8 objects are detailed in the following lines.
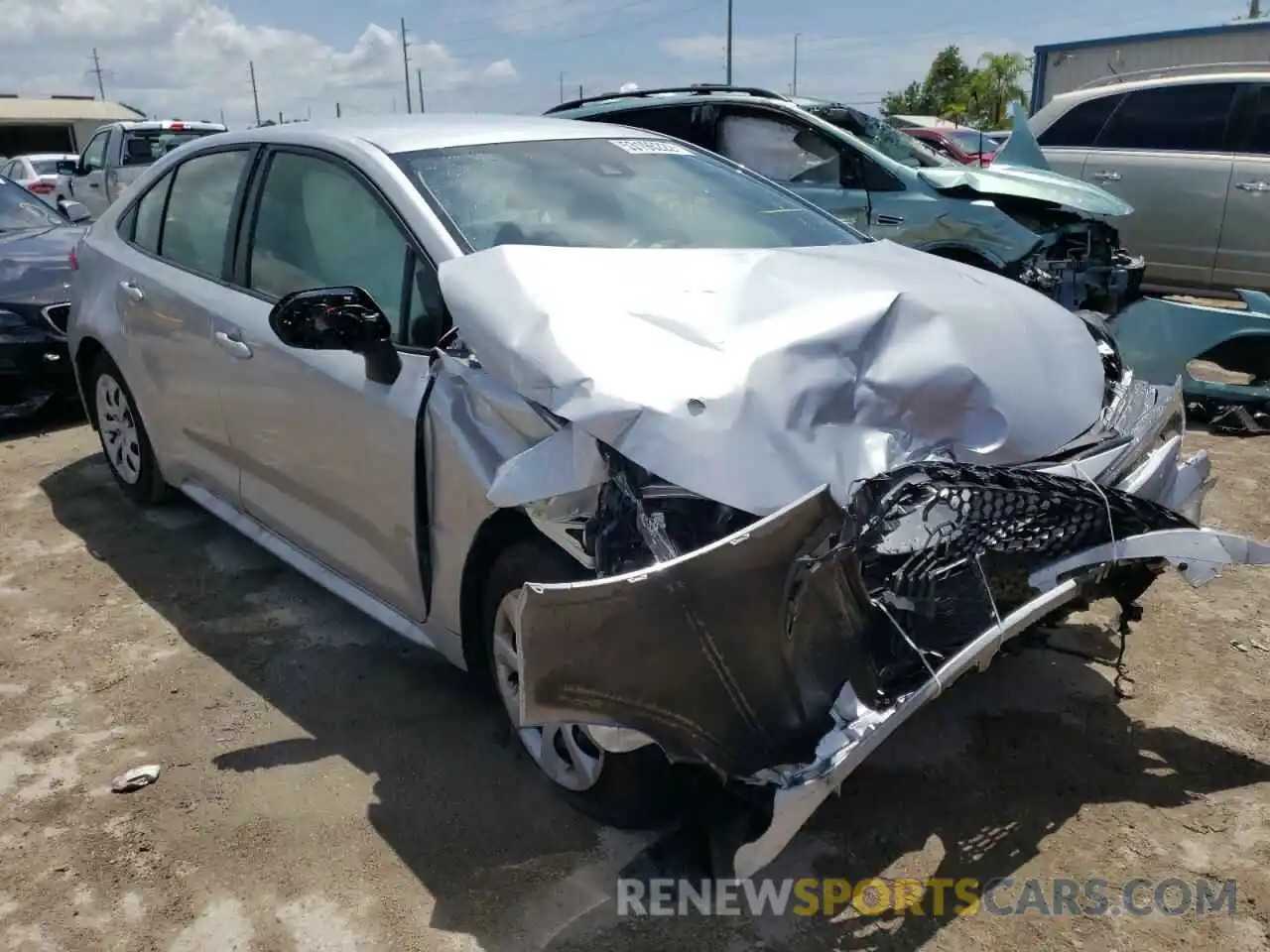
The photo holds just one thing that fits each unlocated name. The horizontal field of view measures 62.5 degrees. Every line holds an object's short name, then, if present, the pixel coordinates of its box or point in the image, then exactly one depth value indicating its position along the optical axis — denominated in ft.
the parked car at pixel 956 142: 41.04
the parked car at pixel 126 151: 42.37
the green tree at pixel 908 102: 176.76
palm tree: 146.82
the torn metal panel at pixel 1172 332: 17.24
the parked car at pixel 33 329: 19.56
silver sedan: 6.89
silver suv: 26.13
